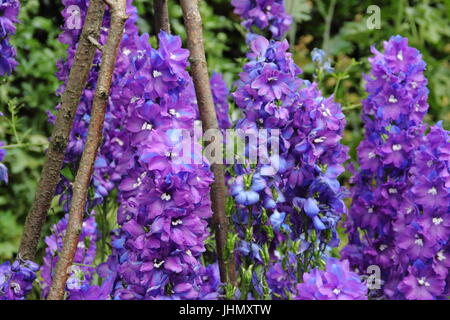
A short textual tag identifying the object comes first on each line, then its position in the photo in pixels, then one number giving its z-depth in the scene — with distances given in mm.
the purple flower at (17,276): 1549
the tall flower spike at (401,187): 1615
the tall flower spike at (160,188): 1423
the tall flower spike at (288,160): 1545
